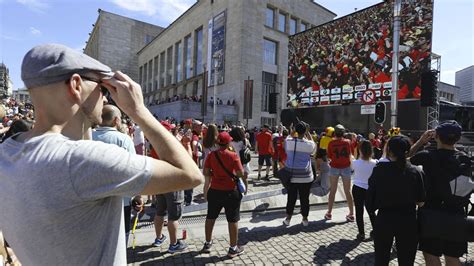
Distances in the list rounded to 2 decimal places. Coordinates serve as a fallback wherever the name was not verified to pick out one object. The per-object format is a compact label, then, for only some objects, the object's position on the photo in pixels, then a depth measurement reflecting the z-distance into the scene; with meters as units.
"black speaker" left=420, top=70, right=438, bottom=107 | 11.55
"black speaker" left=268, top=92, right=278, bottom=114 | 22.59
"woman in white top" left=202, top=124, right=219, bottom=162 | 5.20
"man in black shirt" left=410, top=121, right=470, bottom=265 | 3.08
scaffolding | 13.82
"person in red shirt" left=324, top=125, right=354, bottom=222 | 5.95
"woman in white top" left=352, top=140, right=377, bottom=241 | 4.89
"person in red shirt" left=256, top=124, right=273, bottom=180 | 10.28
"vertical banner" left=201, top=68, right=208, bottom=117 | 17.17
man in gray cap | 0.97
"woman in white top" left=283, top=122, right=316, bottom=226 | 5.64
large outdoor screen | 16.14
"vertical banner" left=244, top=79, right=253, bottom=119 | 20.81
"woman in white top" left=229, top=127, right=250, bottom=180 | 5.97
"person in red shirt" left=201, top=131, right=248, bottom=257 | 4.25
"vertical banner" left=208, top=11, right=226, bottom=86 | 33.61
